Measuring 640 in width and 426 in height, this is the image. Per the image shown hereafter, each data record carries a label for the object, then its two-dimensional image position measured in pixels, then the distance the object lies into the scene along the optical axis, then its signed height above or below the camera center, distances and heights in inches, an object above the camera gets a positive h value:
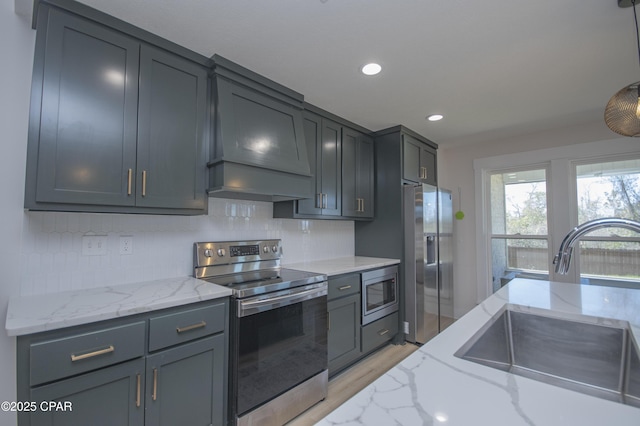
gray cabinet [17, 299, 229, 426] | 46.1 -25.3
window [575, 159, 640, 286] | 120.1 +5.6
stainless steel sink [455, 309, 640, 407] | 38.5 -17.8
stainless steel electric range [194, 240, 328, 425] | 69.1 -27.0
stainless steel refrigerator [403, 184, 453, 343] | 124.8 -14.6
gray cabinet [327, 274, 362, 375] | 96.9 -31.3
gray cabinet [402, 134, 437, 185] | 132.7 +30.9
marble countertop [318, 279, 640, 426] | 21.8 -13.9
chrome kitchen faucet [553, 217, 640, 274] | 31.9 -0.4
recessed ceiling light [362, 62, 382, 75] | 82.5 +44.2
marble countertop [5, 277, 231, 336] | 47.0 -14.3
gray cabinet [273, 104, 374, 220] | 109.0 +22.9
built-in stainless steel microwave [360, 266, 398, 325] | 110.4 -25.7
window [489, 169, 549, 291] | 141.8 +1.1
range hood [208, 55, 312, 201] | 77.7 +25.1
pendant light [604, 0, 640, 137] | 52.4 +21.0
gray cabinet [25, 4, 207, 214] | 56.6 +22.1
